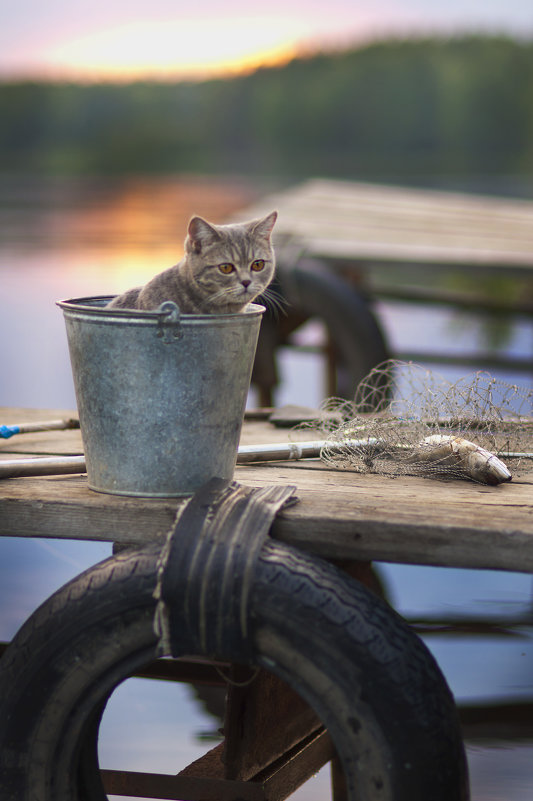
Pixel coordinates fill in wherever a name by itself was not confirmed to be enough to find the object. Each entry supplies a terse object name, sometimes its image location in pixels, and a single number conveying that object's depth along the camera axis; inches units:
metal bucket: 123.9
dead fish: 128.8
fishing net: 130.8
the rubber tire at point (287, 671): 119.4
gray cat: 127.1
